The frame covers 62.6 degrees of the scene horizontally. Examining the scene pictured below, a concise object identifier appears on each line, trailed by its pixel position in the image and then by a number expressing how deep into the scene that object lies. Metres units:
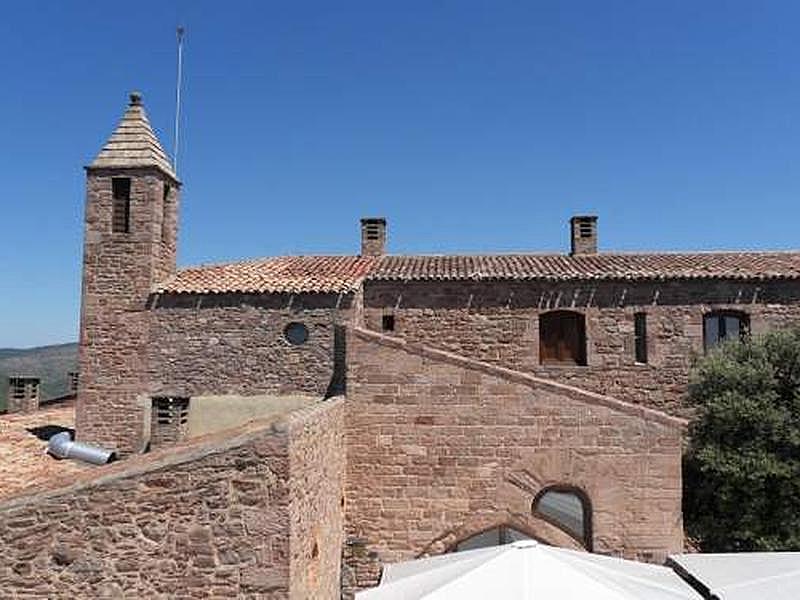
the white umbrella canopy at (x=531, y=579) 6.54
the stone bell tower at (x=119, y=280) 15.62
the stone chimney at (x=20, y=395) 21.55
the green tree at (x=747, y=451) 11.53
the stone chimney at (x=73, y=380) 27.25
